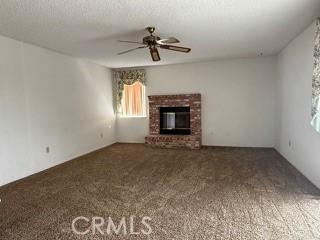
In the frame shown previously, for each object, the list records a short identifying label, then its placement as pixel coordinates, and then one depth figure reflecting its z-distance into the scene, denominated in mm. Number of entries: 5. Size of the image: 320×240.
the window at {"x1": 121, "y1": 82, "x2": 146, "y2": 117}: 6957
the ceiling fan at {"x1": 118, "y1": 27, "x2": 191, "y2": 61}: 3310
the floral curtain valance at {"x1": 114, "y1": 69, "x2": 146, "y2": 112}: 6809
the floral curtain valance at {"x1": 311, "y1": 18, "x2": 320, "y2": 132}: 2926
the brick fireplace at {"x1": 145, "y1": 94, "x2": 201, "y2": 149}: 6164
